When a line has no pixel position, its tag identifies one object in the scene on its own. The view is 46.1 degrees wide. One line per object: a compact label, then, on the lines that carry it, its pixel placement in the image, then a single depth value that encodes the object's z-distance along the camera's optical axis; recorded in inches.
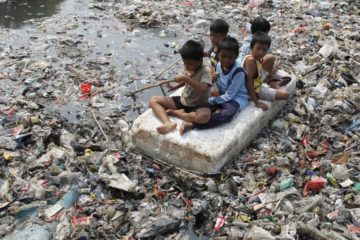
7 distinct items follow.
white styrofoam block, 143.6
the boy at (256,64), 162.7
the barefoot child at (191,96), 144.3
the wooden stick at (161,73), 216.6
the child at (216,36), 177.3
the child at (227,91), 151.0
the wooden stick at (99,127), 166.3
